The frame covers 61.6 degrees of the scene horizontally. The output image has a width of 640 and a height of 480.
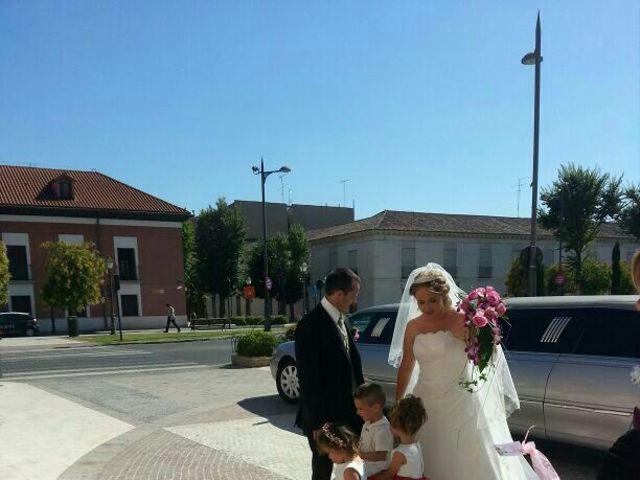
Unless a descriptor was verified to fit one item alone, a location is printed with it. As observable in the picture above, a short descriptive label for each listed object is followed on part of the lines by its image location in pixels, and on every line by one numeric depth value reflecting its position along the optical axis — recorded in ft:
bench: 128.14
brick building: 115.03
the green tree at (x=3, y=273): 90.89
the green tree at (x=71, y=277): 94.79
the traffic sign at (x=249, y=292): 108.68
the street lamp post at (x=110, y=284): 93.45
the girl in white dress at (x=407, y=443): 10.25
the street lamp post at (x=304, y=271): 120.04
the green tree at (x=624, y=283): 113.09
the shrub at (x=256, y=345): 43.47
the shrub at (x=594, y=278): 113.50
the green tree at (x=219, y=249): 157.48
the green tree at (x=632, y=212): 117.60
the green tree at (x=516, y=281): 99.45
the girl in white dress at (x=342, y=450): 10.02
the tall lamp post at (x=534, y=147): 43.21
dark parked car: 99.81
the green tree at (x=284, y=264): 158.51
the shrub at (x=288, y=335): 32.41
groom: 10.69
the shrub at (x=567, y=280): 100.83
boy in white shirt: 10.46
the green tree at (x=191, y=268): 164.58
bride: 11.22
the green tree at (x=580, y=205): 108.06
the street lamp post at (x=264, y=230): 85.40
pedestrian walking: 103.57
